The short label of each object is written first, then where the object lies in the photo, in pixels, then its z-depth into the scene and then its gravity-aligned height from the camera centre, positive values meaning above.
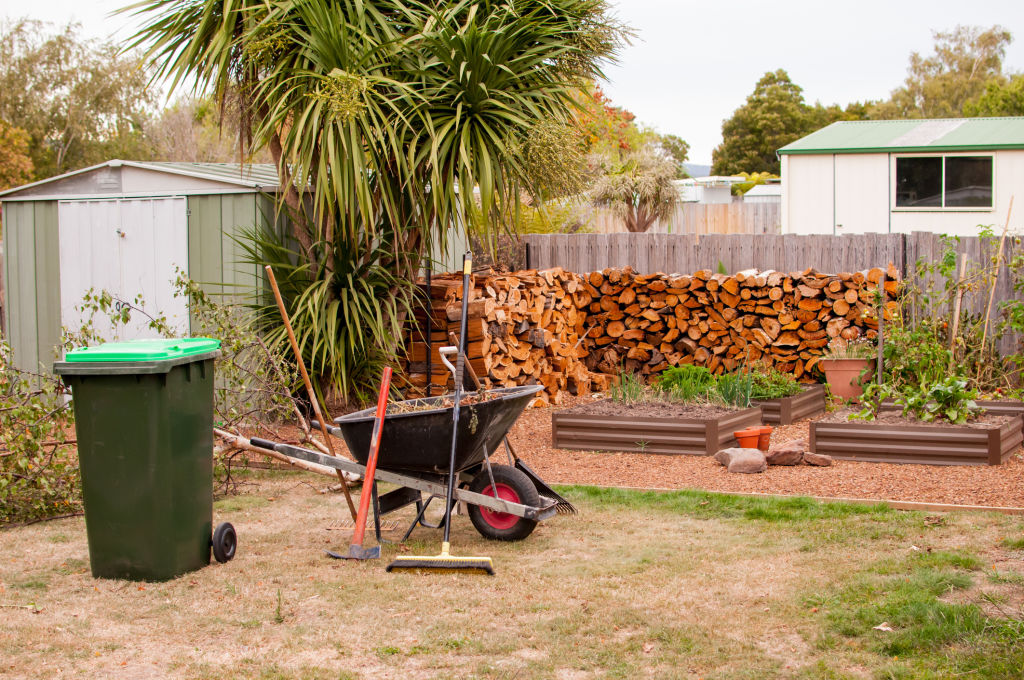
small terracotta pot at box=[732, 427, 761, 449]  7.41 -1.15
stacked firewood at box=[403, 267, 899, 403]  9.38 -0.41
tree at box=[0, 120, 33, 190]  25.56 +3.39
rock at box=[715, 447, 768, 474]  6.75 -1.22
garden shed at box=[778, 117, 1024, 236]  17.56 +1.93
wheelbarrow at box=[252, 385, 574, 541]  4.82 -0.88
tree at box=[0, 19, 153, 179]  31.77 +6.16
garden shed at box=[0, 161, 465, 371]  8.75 +0.43
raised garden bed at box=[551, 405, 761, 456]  7.45 -1.13
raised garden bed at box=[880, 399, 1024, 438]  7.74 -0.99
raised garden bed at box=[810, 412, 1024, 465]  6.73 -1.10
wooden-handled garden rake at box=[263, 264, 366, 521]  5.20 -0.53
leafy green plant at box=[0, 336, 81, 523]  5.64 -1.04
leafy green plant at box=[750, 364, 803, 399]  8.90 -0.94
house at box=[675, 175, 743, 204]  33.22 +3.17
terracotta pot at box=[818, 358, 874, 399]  9.41 -0.89
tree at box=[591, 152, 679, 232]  20.80 +1.87
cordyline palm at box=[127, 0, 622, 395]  7.86 +1.49
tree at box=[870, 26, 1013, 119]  52.06 +11.05
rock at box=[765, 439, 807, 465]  6.86 -1.19
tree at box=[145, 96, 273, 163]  30.86 +4.78
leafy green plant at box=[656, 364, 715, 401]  8.20 -0.84
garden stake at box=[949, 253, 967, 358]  8.81 -0.21
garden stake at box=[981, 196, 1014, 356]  9.21 -0.16
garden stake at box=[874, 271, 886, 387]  8.73 -0.29
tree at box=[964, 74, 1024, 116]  34.72 +6.44
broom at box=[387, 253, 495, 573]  4.41 -1.24
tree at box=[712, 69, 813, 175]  46.97 +7.49
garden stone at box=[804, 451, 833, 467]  6.87 -1.23
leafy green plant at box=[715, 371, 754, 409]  8.14 -0.89
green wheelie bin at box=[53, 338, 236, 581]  4.41 -0.76
